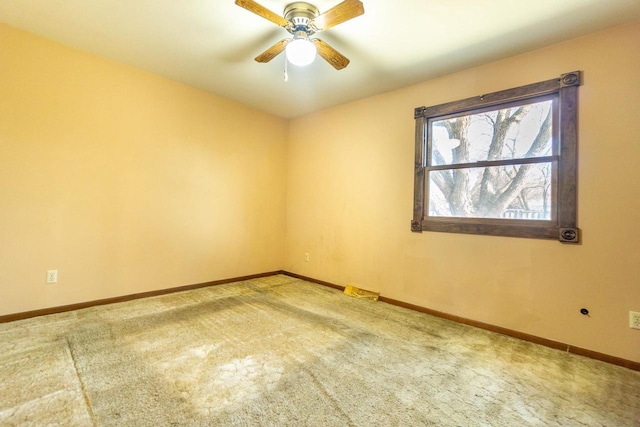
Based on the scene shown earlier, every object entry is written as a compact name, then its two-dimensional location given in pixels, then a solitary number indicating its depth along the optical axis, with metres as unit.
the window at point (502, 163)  2.32
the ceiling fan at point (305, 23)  1.81
